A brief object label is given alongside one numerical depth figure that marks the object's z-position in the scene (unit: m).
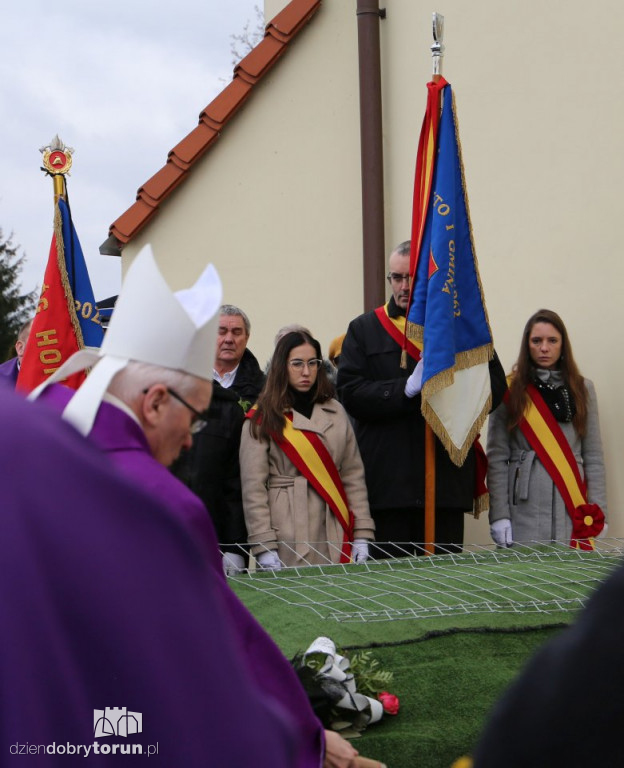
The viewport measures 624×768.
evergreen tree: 29.20
